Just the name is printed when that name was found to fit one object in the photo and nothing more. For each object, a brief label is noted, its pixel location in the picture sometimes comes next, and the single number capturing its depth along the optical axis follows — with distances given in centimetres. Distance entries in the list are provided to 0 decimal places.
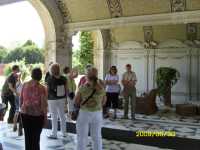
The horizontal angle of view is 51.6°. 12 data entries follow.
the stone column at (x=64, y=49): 637
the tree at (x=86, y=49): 873
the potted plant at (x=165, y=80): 666
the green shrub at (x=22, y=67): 746
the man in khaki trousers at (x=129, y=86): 503
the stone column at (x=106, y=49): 811
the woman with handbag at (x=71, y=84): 442
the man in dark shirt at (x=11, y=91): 424
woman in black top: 364
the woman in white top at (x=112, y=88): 503
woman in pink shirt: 276
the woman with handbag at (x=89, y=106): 275
